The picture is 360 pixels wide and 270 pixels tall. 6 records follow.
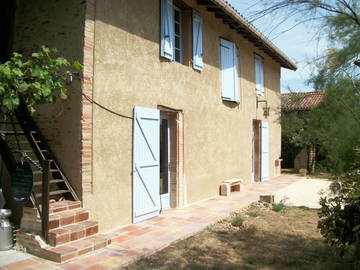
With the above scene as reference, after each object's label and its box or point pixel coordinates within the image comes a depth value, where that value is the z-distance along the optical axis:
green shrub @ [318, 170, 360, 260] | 4.07
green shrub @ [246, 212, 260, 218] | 7.23
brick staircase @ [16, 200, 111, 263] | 4.49
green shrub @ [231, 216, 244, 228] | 6.44
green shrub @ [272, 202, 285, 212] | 7.83
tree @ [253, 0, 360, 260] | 4.04
